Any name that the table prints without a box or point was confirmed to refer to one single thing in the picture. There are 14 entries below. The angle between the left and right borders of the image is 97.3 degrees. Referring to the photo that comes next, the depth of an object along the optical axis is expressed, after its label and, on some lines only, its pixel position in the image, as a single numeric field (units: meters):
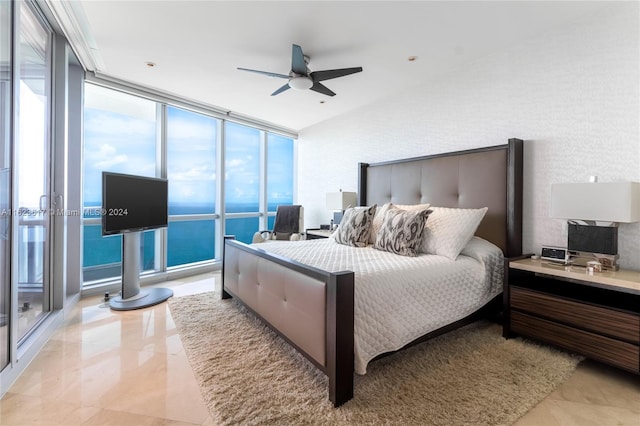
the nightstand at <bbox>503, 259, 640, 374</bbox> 1.72
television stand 3.03
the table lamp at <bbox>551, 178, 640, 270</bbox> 1.84
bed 1.51
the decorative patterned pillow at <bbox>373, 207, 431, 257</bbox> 2.43
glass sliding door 2.02
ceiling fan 2.48
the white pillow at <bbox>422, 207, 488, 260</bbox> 2.39
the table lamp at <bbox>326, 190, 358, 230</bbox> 4.04
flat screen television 2.86
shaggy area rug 1.44
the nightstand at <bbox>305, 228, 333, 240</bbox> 4.01
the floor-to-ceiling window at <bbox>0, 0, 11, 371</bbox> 1.71
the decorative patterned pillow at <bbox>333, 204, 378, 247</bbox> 2.91
